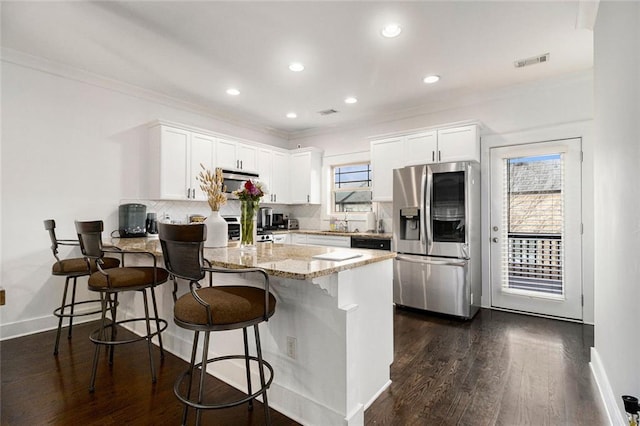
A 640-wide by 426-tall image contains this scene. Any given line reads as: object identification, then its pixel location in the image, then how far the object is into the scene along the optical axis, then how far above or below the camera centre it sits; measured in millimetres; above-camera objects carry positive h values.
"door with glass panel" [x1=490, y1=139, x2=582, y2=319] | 3572 -139
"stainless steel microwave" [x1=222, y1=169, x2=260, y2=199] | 4652 +560
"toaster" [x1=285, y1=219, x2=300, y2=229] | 5902 -157
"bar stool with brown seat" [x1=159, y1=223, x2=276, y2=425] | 1518 -447
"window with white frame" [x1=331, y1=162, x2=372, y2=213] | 5375 +491
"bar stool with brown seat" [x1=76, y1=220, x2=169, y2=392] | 2184 -437
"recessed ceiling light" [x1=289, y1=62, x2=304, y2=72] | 3314 +1590
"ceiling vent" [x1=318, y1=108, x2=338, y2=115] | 4824 +1614
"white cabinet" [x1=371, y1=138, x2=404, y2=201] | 4475 +757
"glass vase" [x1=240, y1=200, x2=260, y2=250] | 2480 -68
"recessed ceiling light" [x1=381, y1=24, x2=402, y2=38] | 2640 +1582
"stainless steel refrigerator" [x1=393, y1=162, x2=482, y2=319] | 3672 -269
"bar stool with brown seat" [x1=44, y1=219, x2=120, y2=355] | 2717 -453
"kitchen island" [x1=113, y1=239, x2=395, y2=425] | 1688 -707
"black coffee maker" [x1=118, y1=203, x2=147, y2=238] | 3725 -59
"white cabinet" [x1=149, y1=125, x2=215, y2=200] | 3947 +698
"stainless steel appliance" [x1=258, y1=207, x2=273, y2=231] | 5402 -25
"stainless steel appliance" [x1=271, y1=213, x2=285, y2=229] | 5734 -98
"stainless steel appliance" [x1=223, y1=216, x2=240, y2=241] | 4762 -207
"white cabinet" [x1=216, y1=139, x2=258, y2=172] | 4586 +910
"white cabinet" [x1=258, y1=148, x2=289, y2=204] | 5270 +739
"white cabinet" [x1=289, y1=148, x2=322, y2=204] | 5590 +717
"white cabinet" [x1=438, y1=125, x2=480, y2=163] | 3883 +906
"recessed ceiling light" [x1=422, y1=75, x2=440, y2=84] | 3623 +1605
